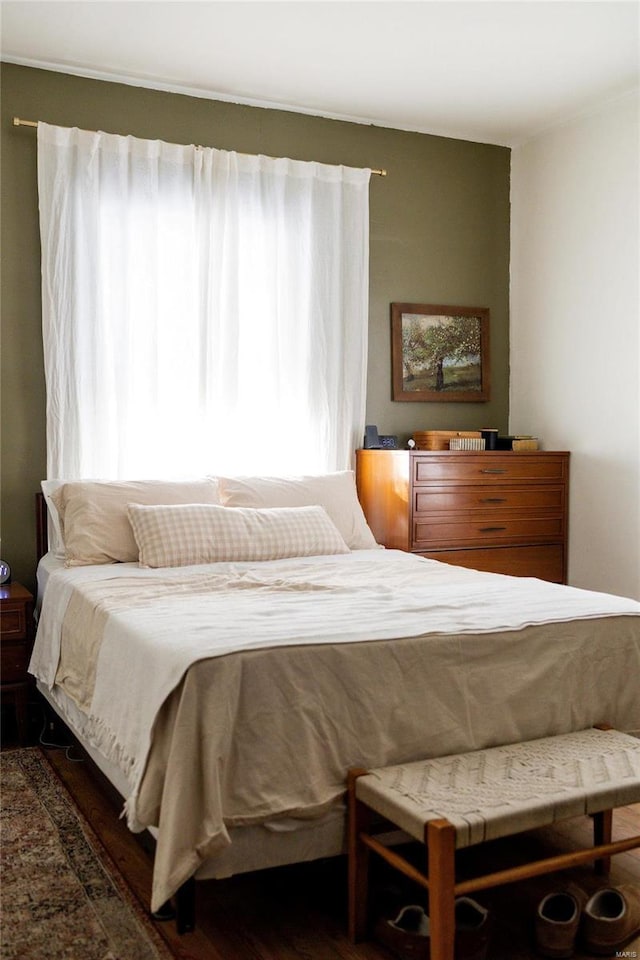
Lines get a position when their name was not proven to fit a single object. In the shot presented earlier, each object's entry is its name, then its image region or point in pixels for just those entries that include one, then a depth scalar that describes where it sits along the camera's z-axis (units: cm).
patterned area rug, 208
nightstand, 347
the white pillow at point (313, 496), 404
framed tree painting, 483
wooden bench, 183
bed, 203
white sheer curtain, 401
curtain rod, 388
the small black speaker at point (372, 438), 459
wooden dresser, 434
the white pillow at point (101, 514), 360
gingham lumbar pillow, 356
